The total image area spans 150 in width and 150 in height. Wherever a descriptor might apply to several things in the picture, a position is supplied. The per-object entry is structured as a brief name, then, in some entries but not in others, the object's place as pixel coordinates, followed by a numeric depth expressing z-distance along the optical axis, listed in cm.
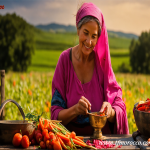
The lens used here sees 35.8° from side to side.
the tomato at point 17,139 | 197
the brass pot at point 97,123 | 217
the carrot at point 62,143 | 198
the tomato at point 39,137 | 204
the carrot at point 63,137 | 203
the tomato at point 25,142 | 196
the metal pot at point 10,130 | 201
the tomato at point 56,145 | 192
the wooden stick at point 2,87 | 336
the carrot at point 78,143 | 204
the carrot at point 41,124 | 210
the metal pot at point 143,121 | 211
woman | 256
